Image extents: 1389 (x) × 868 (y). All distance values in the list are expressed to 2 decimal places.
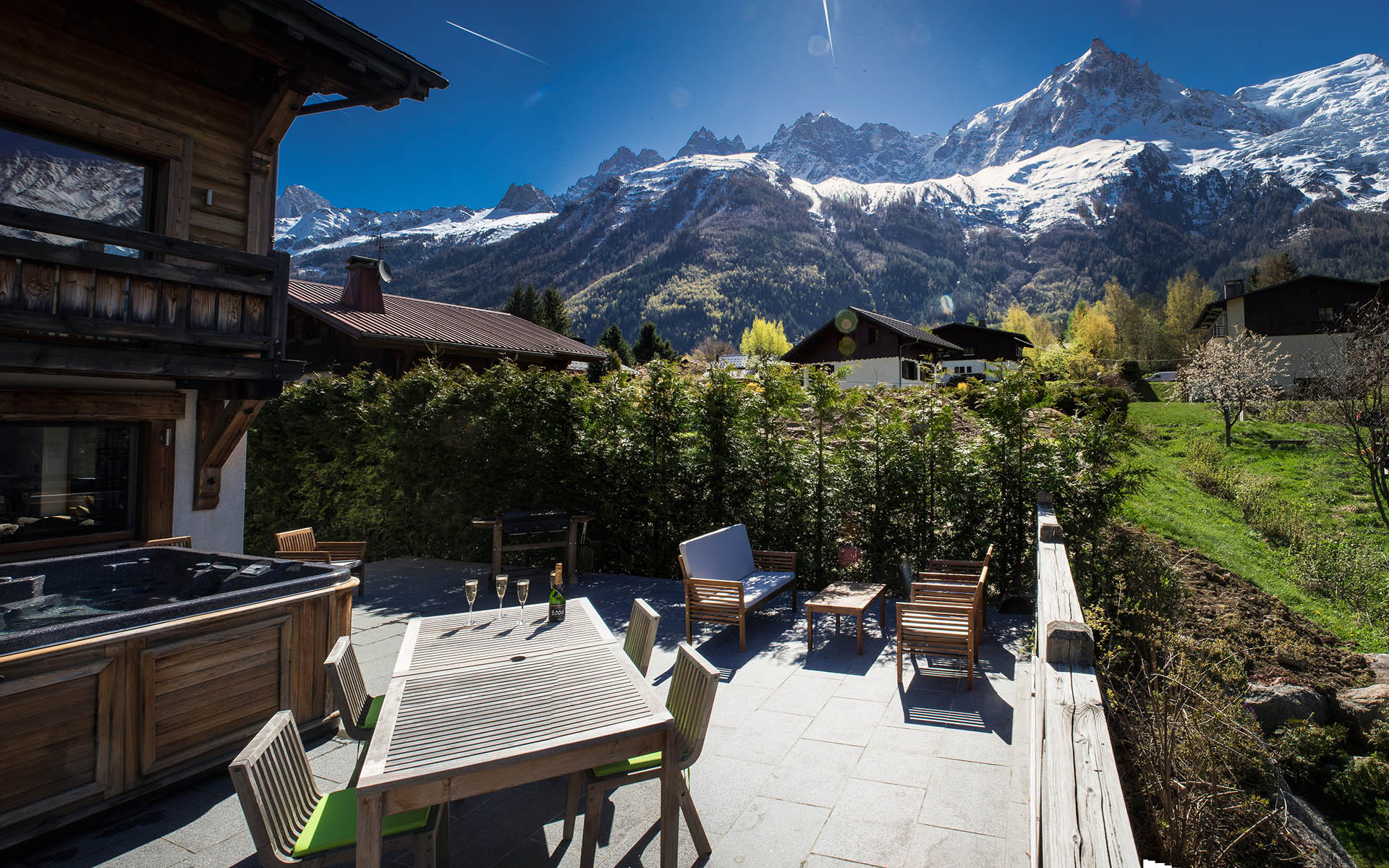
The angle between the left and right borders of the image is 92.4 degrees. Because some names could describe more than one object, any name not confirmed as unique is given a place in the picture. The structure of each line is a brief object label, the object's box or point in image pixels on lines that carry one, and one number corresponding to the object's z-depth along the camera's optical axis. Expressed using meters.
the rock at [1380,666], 6.86
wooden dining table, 2.19
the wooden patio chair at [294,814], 2.13
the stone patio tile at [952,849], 2.79
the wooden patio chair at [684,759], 2.70
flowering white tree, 22.88
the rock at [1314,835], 4.39
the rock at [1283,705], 6.20
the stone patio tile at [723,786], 3.20
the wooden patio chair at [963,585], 5.21
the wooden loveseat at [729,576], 5.79
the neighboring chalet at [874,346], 36.38
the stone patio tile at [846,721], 4.01
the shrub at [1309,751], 5.78
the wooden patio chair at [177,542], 5.86
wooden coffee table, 5.48
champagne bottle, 3.98
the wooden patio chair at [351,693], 3.02
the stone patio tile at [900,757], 3.52
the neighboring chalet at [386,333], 15.87
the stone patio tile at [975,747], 3.70
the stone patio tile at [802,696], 4.47
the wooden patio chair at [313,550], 6.95
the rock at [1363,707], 6.16
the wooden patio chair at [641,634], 3.56
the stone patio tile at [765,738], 3.82
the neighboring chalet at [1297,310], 32.78
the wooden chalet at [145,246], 4.59
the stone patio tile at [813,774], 3.37
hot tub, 2.96
